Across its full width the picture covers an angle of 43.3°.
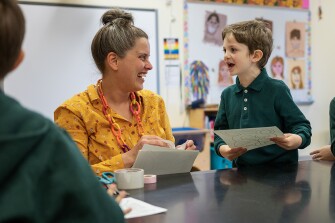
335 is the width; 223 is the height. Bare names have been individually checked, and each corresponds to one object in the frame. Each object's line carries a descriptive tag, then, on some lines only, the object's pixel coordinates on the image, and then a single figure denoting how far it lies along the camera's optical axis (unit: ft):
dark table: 3.34
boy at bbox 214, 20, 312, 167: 5.98
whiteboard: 12.41
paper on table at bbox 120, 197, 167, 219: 3.42
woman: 5.74
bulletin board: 14.73
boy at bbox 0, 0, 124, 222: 2.00
